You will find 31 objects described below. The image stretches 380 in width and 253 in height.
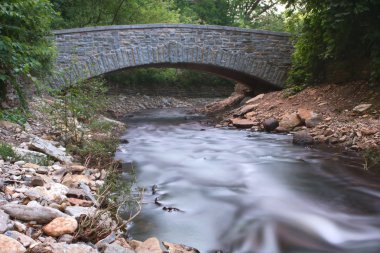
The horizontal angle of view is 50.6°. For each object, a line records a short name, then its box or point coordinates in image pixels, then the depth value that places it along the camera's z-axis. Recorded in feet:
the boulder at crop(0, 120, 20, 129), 15.15
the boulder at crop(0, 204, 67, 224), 7.51
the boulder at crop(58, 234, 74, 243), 7.12
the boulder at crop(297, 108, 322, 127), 22.61
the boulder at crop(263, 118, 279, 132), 24.88
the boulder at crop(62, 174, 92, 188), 10.85
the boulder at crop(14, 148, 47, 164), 12.20
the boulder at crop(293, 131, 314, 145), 19.93
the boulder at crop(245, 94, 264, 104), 34.97
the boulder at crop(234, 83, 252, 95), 45.74
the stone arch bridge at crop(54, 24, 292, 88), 32.96
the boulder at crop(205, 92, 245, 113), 42.09
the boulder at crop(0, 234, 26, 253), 5.98
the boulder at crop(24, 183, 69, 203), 8.81
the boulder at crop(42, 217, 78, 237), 7.27
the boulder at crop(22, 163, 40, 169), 11.35
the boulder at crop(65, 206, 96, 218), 8.28
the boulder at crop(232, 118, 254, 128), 27.61
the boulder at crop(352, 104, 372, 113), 21.16
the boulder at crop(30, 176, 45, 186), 9.77
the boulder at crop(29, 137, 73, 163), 13.56
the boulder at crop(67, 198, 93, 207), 9.20
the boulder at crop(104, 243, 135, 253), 7.12
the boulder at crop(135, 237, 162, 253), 7.73
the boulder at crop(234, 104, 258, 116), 31.83
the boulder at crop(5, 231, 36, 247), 6.51
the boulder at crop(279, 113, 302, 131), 24.21
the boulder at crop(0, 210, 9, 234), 6.69
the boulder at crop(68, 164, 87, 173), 12.57
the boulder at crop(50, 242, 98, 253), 6.46
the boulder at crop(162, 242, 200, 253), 8.21
